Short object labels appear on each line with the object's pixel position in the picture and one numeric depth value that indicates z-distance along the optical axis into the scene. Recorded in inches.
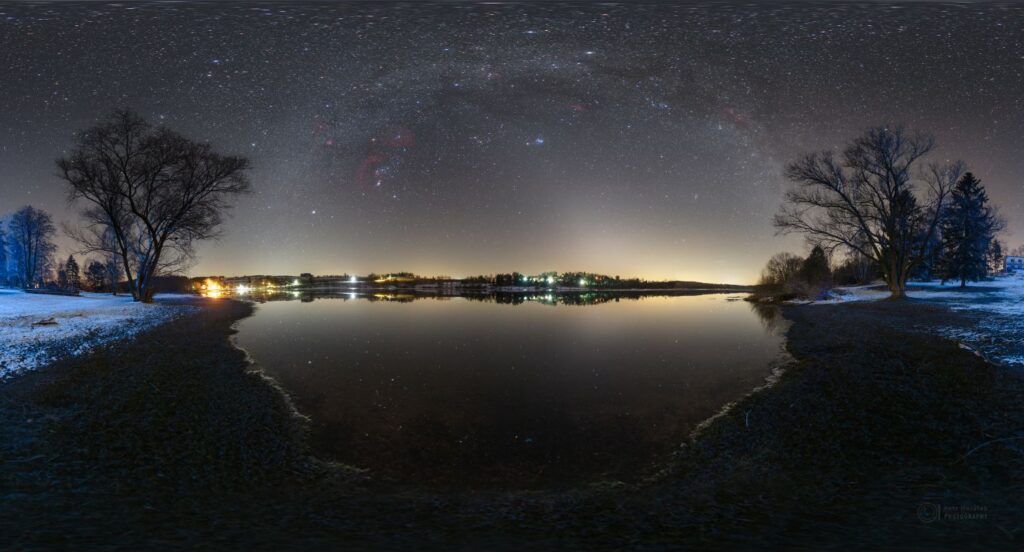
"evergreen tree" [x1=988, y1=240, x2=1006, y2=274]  3791.8
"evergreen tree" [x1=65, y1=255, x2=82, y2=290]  4537.4
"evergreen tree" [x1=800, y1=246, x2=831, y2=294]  2060.8
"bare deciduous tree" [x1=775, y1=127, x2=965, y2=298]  1423.5
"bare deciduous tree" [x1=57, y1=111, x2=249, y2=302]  1416.1
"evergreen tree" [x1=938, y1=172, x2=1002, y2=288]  1942.7
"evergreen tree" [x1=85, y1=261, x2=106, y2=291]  3854.3
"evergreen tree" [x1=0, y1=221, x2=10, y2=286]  3186.5
